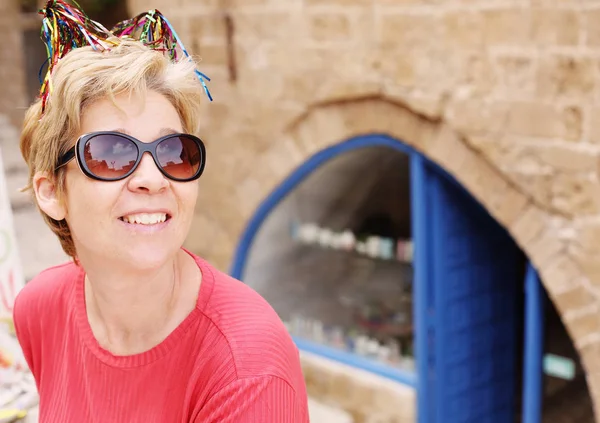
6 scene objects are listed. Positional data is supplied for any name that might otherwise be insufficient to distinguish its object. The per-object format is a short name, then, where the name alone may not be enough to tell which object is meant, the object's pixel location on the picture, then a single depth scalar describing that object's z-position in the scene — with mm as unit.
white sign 2216
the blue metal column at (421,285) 3961
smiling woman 1328
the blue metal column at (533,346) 3611
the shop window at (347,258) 4441
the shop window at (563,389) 4555
